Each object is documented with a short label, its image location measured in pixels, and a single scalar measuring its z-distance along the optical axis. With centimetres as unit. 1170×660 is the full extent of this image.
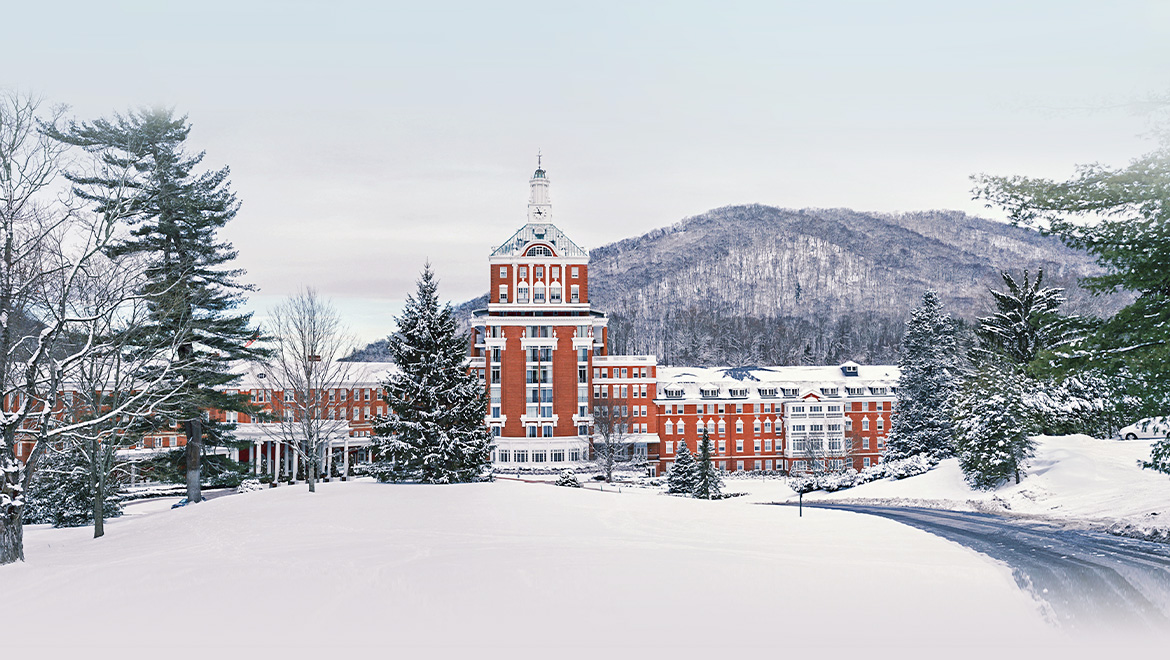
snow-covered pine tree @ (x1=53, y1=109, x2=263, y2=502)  2648
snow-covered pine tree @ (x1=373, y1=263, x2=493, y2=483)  3338
